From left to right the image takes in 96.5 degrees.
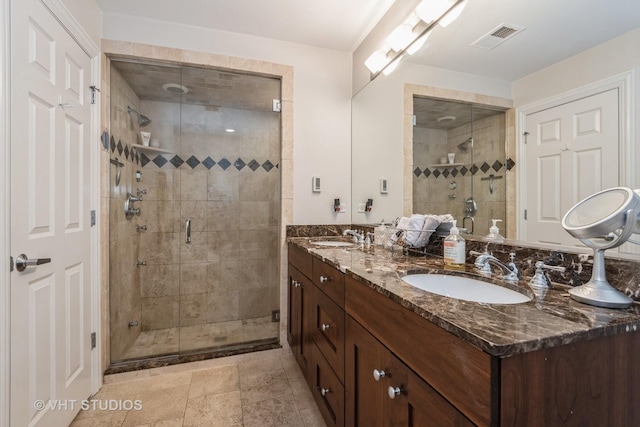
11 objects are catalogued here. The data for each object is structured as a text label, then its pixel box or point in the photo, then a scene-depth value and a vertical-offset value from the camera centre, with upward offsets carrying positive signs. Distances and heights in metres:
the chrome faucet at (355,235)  2.01 -0.18
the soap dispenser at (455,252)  1.17 -0.17
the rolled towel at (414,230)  1.47 -0.10
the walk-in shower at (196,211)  2.20 +0.00
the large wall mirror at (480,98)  0.88 +0.48
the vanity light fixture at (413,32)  1.46 +1.05
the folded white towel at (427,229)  1.45 -0.09
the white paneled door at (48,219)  1.11 -0.04
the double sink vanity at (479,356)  0.52 -0.32
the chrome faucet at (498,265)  0.99 -0.20
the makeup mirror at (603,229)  0.69 -0.04
